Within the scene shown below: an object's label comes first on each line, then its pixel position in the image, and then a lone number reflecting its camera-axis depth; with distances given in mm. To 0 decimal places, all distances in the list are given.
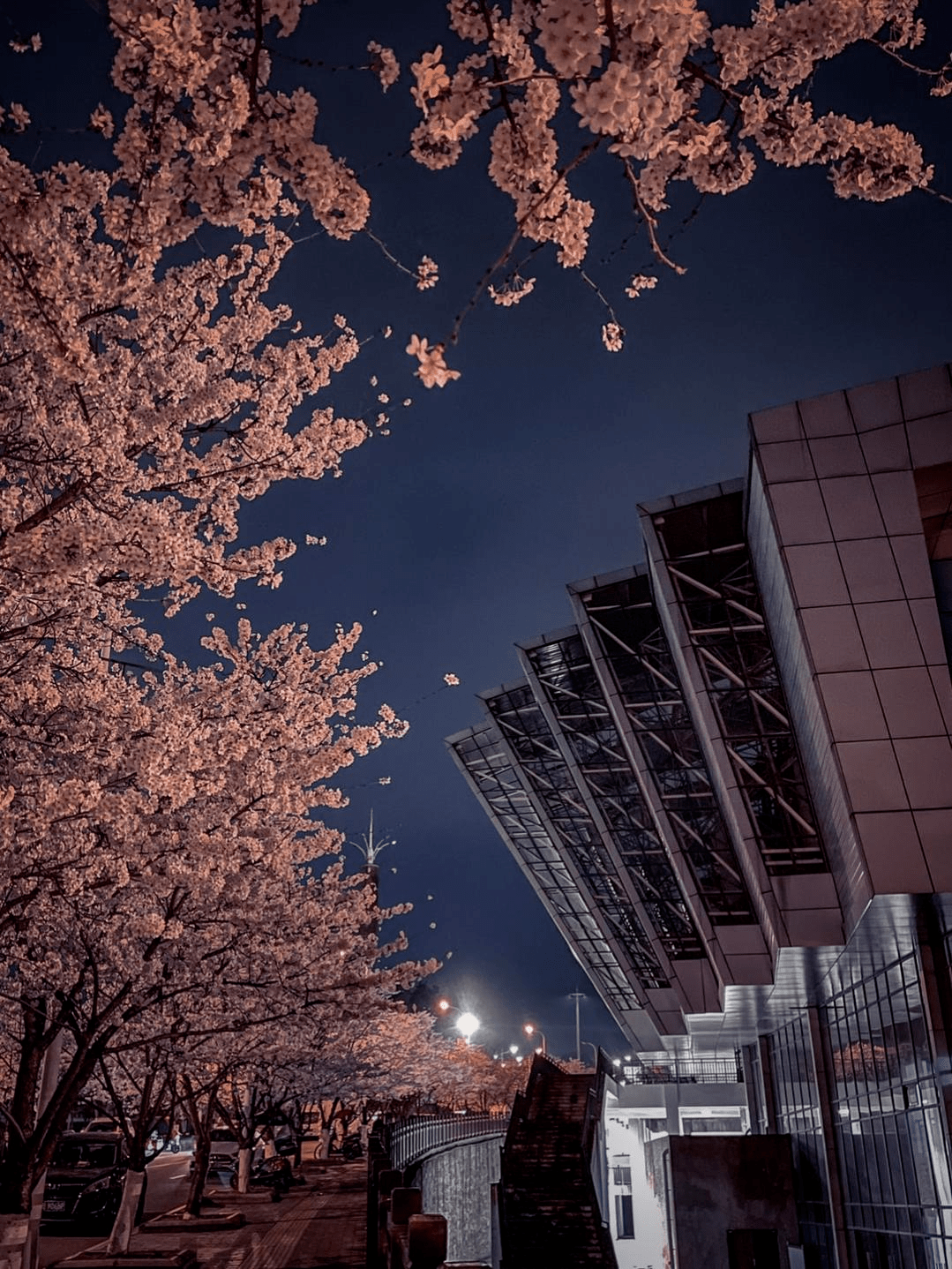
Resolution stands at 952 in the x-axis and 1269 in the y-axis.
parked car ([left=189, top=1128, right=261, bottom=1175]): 36600
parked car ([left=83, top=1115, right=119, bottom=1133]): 34369
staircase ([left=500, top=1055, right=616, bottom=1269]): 24047
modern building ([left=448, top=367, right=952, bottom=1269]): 14539
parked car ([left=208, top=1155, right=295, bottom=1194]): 25875
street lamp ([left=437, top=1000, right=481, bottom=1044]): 71188
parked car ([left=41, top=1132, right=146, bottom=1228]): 19641
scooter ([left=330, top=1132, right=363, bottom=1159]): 41719
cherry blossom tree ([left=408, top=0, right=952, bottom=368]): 3936
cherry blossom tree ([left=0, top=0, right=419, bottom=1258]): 5441
